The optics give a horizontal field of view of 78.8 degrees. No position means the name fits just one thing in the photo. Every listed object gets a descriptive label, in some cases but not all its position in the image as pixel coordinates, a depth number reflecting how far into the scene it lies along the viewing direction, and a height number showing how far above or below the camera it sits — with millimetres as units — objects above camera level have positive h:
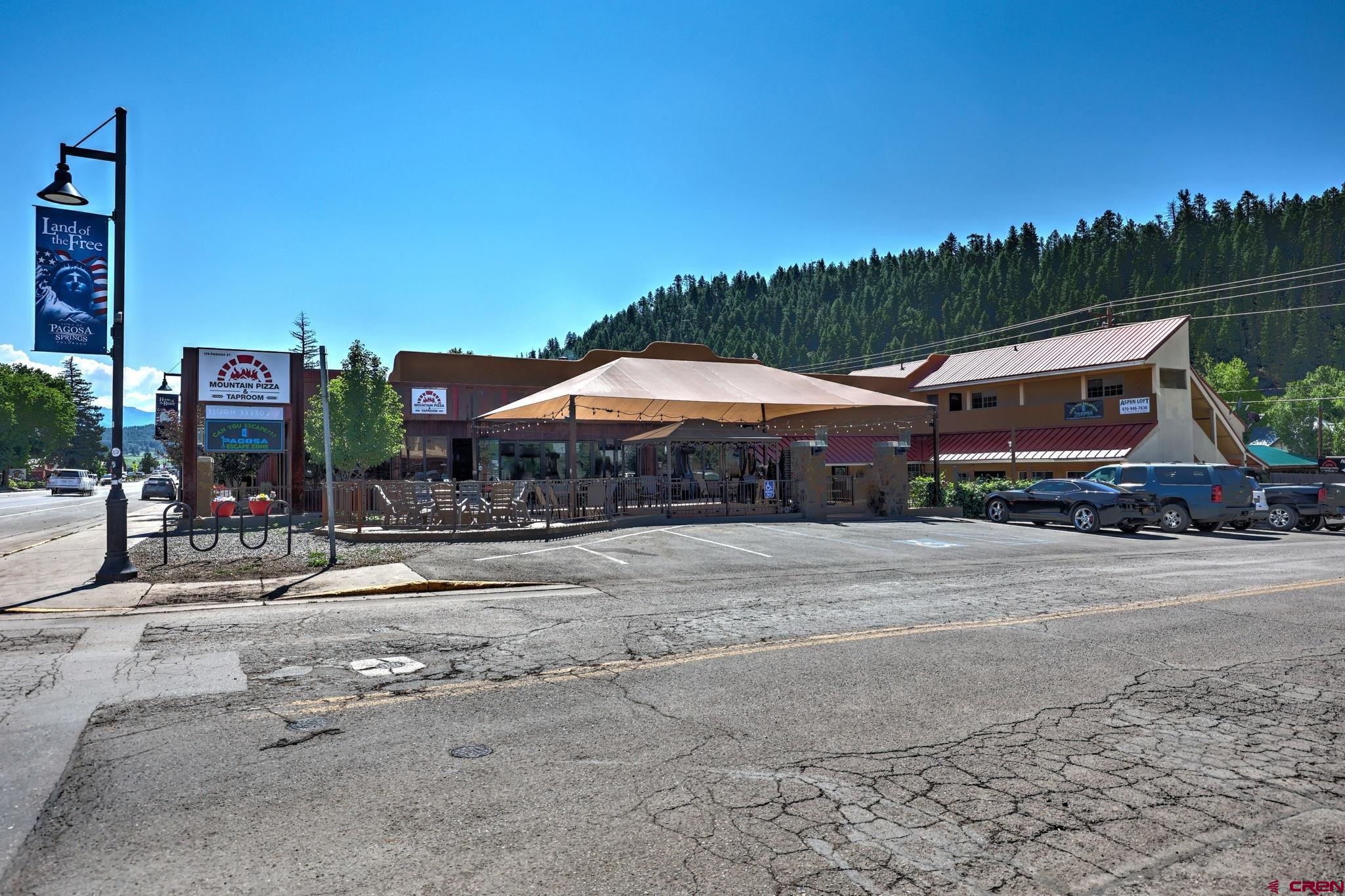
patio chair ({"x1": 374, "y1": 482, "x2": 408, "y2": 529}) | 18297 -773
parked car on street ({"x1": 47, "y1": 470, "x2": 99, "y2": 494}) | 60031 -328
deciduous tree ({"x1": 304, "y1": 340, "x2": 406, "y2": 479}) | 28594 +1953
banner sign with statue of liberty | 11797 +2838
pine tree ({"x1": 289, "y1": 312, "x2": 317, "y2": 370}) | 36469 +6161
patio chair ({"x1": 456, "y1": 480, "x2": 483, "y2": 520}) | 18219 -607
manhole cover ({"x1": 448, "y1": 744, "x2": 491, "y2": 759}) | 4741 -1645
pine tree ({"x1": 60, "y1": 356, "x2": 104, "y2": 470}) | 124062 +7952
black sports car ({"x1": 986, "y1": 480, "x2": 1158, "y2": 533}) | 21062 -1184
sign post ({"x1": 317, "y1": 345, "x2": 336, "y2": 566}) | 13250 +344
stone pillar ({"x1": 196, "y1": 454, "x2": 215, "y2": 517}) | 23969 -400
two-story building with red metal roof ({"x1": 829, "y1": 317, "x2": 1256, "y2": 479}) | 37344 +2720
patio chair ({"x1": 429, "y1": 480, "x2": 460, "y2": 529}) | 17953 -615
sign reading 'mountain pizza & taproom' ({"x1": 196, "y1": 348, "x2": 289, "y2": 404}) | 23859 +2923
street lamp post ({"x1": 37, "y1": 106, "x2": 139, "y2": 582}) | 12016 +1547
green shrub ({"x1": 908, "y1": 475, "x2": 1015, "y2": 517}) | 26422 -1000
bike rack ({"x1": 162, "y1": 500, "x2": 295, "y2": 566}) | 14992 -1276
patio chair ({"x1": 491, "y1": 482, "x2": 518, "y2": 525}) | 18344 -742
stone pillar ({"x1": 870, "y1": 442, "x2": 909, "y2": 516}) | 25047 -362
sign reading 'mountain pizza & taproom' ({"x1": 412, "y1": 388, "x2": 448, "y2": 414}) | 32938 +2855
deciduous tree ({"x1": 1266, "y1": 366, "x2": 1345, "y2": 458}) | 92938 +4322
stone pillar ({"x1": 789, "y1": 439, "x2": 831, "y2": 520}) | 23953 -373
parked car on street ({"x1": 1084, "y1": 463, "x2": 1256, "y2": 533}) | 21938 -909
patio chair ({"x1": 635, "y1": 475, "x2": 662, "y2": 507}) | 22538 -634
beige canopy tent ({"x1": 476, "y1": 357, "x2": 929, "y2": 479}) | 22719 +2108
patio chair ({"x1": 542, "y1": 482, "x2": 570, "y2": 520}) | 19953 -773
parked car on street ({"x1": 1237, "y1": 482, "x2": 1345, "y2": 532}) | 23156 -1349
